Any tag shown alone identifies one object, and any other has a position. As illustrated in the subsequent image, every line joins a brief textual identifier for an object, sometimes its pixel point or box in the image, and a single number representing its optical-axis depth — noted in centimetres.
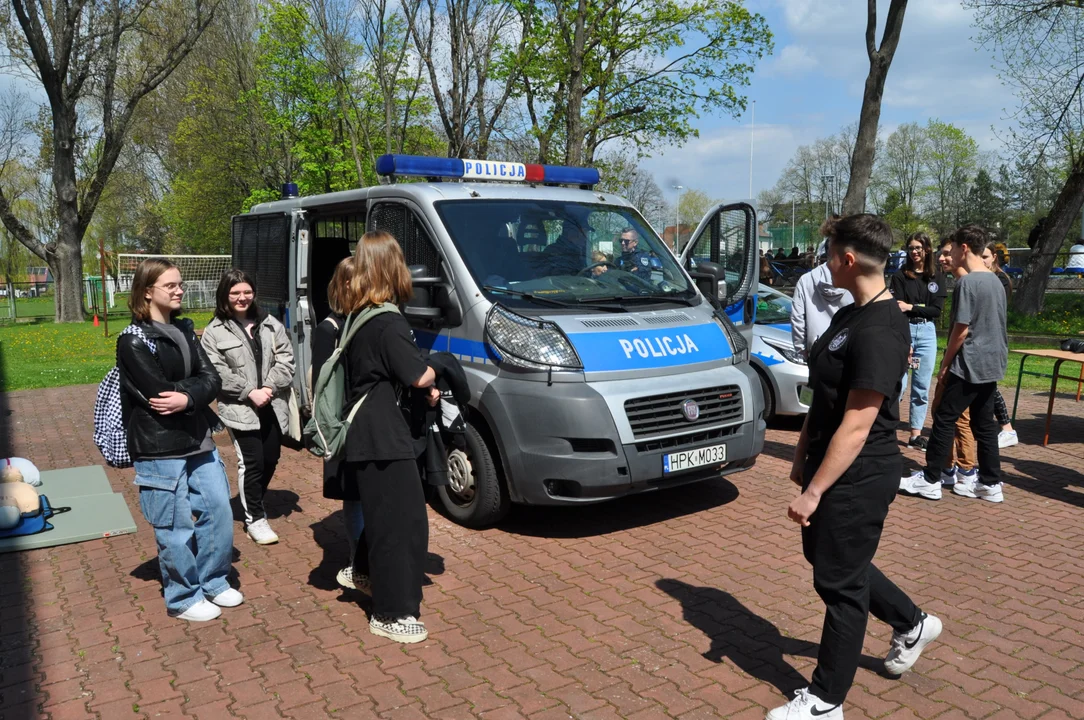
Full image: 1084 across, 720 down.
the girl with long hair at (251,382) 534
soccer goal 3052
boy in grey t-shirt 618
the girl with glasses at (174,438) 416
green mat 567
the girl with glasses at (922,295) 766
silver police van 533
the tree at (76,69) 2617
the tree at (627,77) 2405
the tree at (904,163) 6122
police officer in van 646
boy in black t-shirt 317
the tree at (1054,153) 1862
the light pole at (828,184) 6750
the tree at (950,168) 5950
